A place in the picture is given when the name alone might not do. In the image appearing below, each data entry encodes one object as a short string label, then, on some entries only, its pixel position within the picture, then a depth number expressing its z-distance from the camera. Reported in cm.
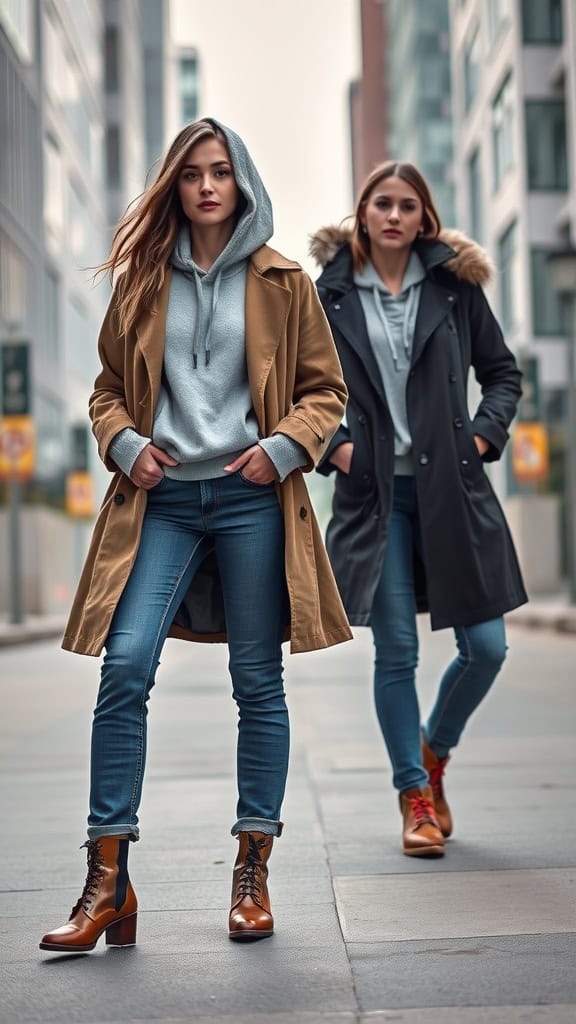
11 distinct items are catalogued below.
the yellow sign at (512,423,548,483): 2947
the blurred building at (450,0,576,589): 3259
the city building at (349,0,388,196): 7231
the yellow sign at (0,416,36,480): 2392
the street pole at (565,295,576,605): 1867
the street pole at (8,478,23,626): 2327
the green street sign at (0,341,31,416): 2536
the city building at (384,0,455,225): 5634
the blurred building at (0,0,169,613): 3641
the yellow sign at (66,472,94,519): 4122
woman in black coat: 463
